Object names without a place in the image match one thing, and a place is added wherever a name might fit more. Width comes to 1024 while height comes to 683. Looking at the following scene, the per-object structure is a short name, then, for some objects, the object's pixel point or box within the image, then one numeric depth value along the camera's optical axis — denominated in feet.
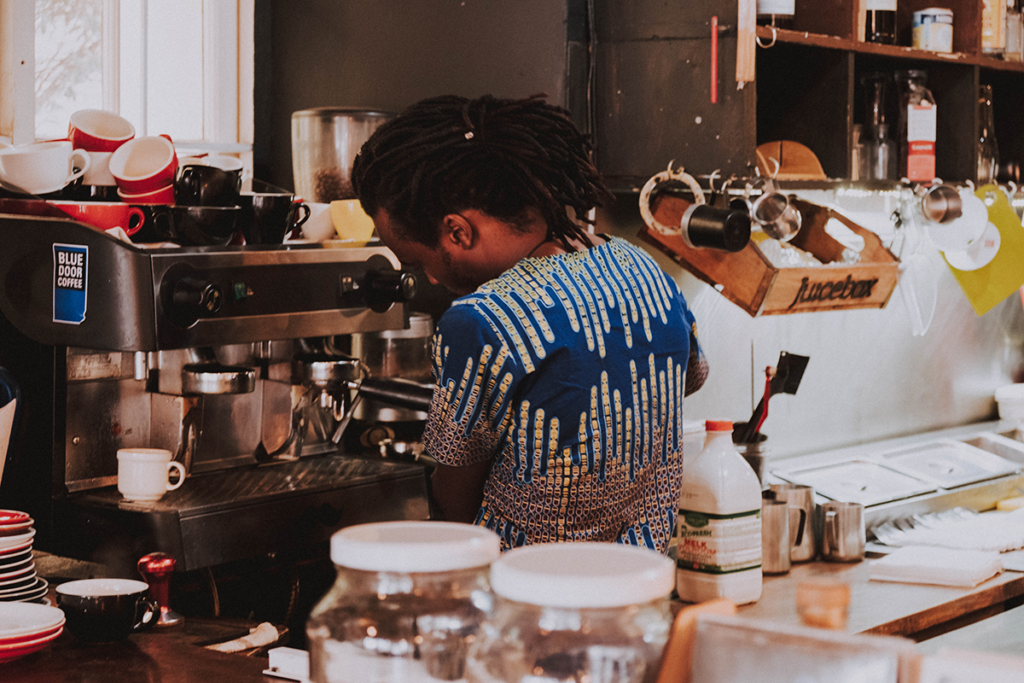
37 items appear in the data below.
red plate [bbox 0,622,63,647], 4.54
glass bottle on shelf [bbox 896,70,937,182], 9.97
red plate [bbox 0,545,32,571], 5.30
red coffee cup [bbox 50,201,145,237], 6.34
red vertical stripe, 8.22
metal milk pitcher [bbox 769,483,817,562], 8.55
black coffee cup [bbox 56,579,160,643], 4.87
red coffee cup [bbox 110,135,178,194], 6.53
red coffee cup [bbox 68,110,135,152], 6.70
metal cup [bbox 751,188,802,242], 8.39
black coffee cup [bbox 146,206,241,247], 6.38
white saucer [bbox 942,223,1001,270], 10.89
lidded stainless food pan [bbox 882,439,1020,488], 10.53
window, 8.19
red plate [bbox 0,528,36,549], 5.29
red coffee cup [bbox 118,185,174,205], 6.55
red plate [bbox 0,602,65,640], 4.60
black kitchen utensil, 8.83
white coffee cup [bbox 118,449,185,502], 6.29
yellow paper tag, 11.00
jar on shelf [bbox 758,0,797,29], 8.42
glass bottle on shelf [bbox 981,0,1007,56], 10.55
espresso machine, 6.08
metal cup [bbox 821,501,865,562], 8.59
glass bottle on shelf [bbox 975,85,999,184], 10.84
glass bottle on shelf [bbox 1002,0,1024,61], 11.10
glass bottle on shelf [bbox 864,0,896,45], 9.49
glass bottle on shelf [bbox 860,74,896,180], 10.15
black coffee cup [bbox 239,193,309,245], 6.81
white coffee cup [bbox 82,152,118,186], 6.60
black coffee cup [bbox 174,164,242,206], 6.52
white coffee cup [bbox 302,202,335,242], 7.50
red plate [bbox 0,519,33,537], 5.37
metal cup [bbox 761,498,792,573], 8.13
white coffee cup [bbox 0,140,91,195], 6.31
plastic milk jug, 7.00
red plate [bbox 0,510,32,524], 5.42
